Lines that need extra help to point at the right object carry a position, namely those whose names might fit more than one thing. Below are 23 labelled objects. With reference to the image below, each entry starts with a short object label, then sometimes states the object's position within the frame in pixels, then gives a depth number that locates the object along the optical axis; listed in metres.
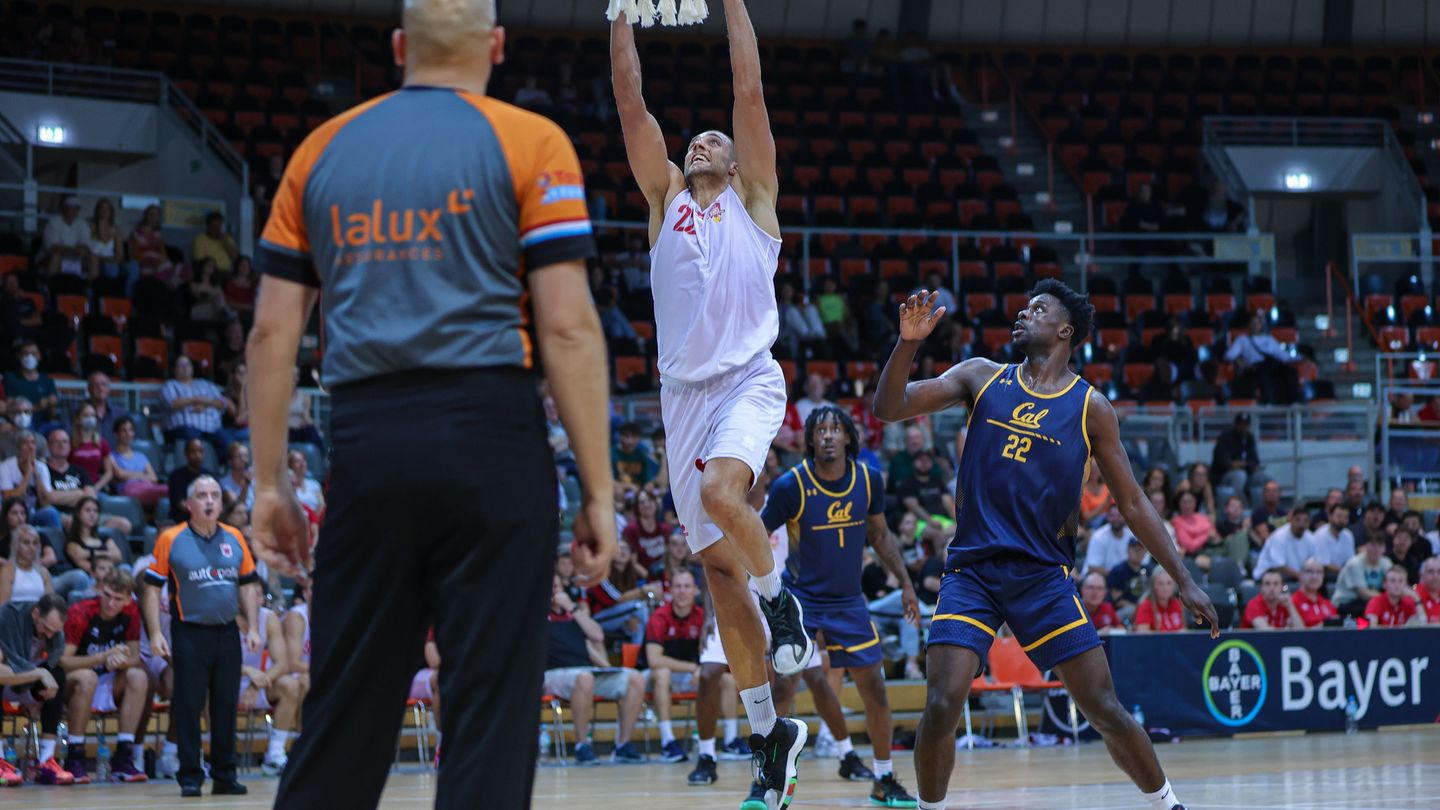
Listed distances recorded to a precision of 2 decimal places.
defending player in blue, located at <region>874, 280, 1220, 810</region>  6.93
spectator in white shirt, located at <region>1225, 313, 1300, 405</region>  22.72
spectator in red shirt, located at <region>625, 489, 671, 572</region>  16.47
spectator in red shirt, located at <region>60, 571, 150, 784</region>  12.88
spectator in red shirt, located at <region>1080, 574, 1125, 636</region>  16.00
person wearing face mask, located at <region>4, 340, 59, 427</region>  15.97
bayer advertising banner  15.87
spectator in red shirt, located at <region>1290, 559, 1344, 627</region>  17.25
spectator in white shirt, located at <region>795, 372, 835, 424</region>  19.45
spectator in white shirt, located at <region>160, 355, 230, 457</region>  16.58
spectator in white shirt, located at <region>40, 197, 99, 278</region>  19.19
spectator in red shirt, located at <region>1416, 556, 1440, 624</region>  17.70
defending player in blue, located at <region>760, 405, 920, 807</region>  11.01
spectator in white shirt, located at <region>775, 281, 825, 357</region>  21.78
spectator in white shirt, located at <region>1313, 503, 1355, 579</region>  18.38
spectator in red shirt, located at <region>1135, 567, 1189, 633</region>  16.38
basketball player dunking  7.23
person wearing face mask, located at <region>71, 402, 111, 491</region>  15.49
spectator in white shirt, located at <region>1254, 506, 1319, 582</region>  18.25
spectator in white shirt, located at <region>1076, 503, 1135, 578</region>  17.41
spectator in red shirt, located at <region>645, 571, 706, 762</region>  14.82
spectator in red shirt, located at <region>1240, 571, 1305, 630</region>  16.72
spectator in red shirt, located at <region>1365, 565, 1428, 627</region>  17.22
